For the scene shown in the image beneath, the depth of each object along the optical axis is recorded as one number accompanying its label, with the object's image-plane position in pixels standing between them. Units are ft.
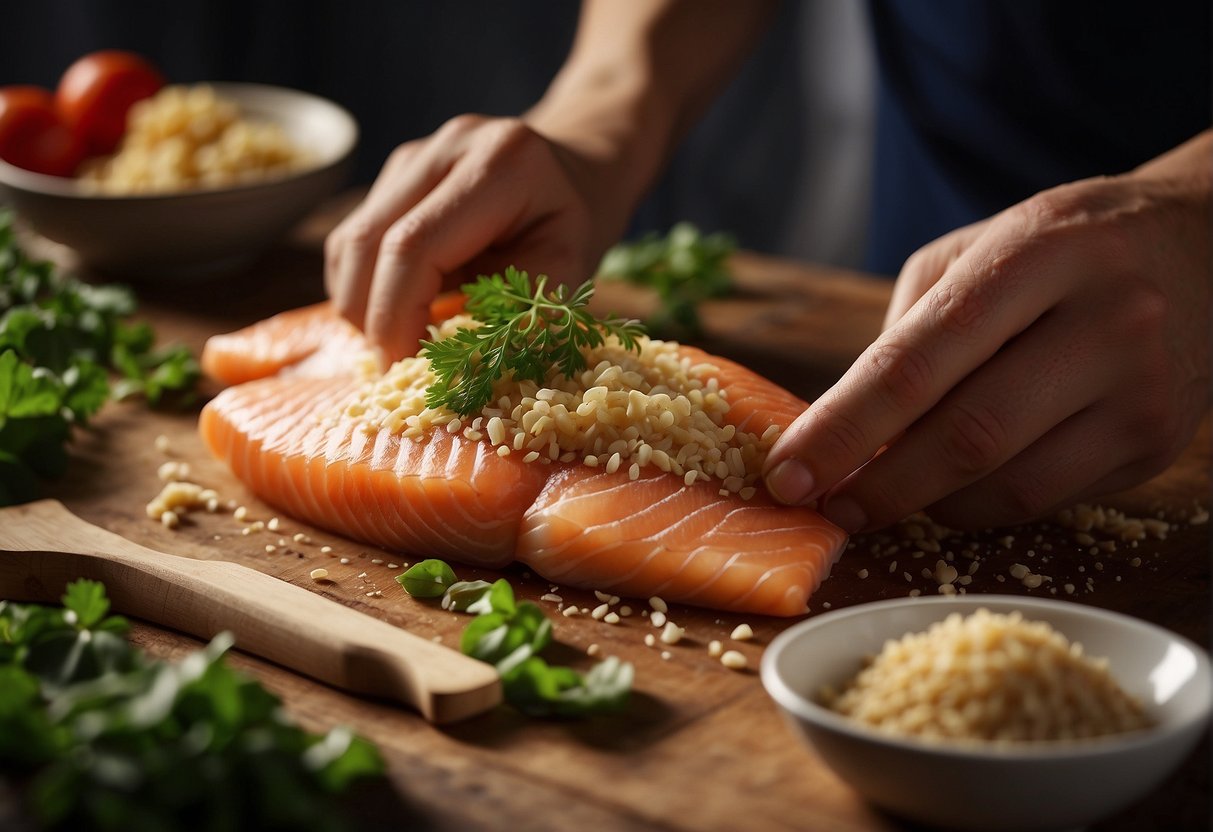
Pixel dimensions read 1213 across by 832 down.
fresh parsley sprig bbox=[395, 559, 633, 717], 1.73
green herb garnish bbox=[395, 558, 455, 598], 1.90
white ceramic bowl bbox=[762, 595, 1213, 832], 1.53
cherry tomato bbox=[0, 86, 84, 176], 2.77
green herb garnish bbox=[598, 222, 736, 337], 2.68
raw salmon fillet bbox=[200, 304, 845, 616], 1.88
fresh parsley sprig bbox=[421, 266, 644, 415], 1.97
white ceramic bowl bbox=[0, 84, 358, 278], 2.63
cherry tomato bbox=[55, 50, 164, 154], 2.88
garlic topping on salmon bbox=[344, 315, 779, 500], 1.94
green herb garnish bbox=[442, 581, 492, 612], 1.88
